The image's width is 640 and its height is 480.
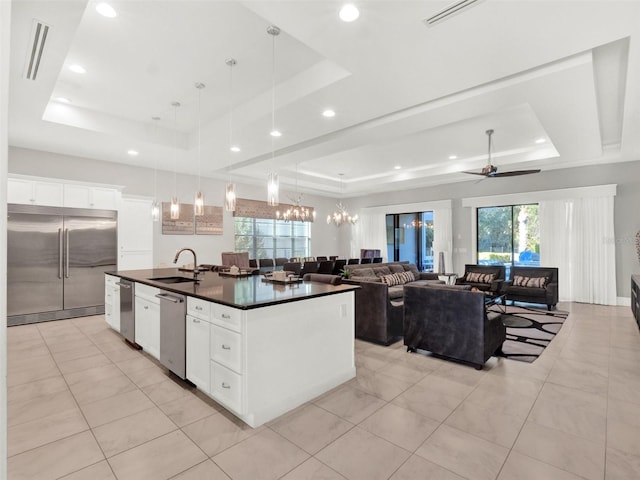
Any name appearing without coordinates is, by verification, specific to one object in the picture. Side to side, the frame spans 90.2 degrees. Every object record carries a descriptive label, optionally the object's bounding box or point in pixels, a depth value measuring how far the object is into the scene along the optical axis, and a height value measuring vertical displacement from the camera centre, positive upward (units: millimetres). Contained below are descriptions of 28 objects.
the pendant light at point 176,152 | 4469 +1666
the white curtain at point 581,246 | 6688 -102
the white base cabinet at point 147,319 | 3479 -889
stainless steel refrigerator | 5180 -328
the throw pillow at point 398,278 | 6257 -757
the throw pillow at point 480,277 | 6951 -801
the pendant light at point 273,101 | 2990 +1784
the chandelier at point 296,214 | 8039 +711
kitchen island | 2350 -829
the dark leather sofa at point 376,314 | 4137 -982
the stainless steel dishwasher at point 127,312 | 4020 -927
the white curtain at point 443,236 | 9000 +139
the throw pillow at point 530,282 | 6414 -824
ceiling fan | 5215 +1173
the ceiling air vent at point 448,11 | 2248 +1682
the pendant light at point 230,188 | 3508 +620
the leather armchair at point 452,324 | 3375 -932
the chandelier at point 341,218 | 8922 +666
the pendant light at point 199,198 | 3869 +528
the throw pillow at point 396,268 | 7251 -610
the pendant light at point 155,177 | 5173 +1475
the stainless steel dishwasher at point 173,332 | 2957 -882
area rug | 3941 -1352
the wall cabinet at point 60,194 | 5207 +839
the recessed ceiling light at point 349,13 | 2318 +1700
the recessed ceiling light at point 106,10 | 2676 +1982
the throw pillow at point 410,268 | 7467 -657
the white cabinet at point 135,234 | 6277 +152
